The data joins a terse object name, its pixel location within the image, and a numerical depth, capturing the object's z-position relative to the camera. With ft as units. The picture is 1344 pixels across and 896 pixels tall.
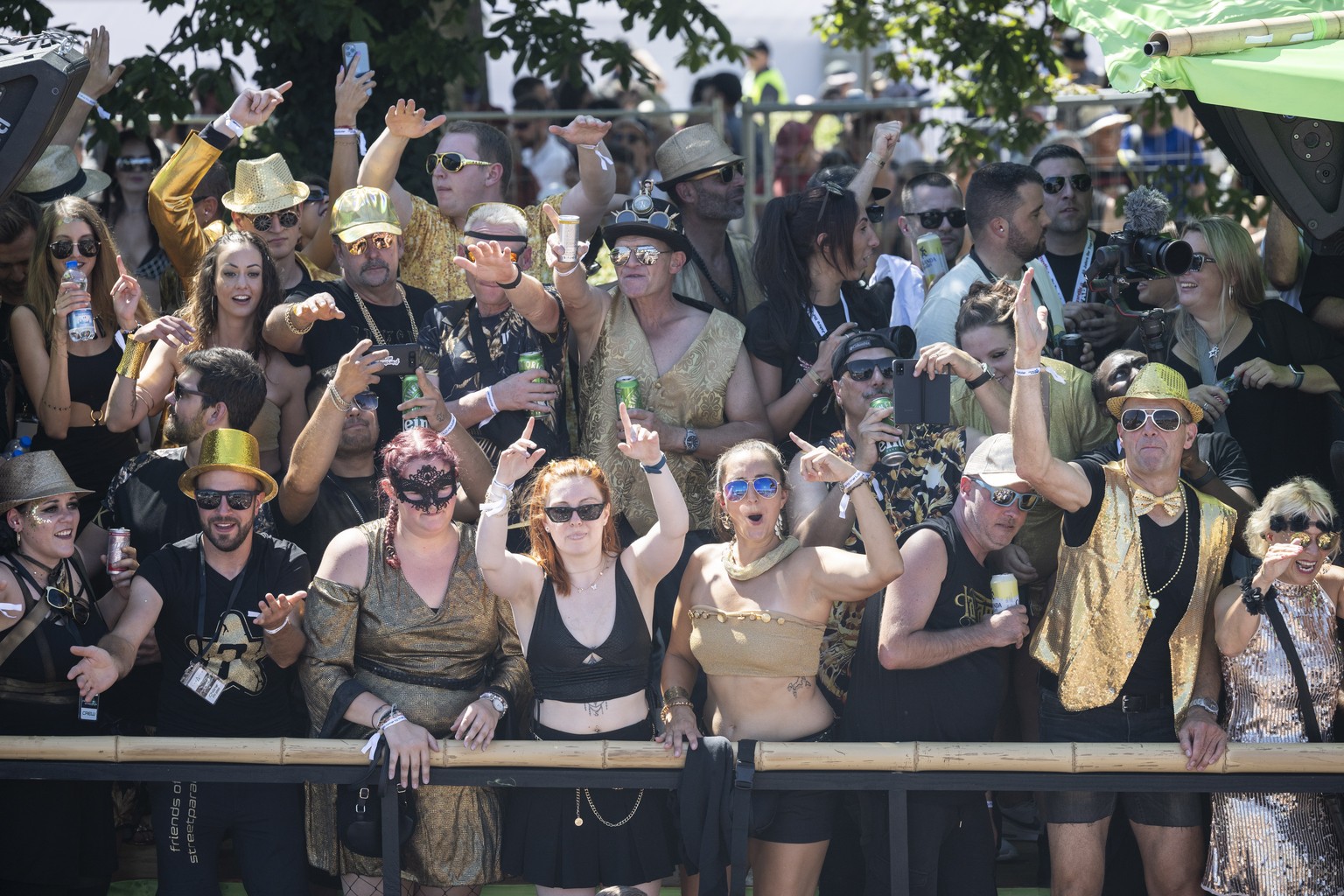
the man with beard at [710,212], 41.70
